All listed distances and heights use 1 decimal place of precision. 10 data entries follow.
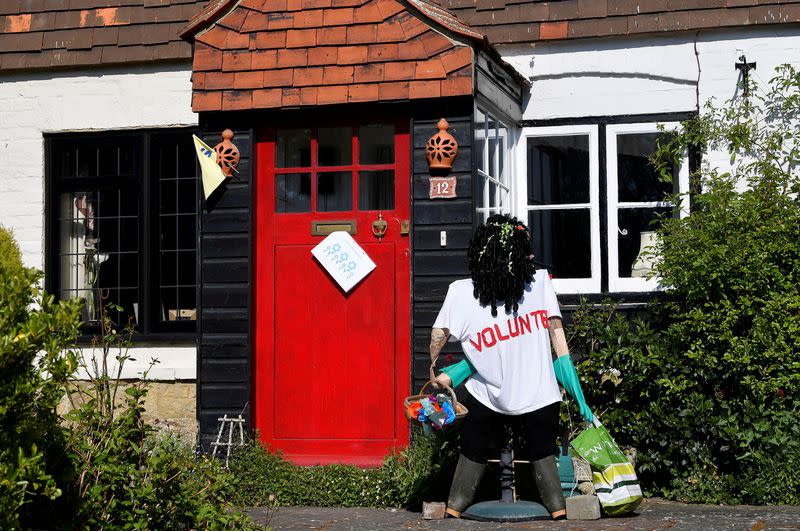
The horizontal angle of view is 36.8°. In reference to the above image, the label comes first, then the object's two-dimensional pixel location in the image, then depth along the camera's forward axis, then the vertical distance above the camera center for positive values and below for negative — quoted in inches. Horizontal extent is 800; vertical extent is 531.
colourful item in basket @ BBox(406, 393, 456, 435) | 285.4 -34.8
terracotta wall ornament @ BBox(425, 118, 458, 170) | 336.5 +31.8
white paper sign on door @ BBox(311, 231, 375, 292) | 344.5 +1.7
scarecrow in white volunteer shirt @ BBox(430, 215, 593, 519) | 283.3 -21.6
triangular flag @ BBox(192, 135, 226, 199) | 352.5 +28.5
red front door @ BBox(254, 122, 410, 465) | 343.3 -10.9
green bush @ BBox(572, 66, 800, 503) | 311.0 -25.1
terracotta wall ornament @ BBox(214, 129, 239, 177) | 352.5 +32.2
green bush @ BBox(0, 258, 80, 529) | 187.0 -18.1
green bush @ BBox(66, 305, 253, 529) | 234.2 -43.1
